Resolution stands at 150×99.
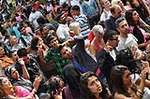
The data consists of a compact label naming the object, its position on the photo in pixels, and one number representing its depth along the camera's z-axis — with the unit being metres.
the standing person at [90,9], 14.26
